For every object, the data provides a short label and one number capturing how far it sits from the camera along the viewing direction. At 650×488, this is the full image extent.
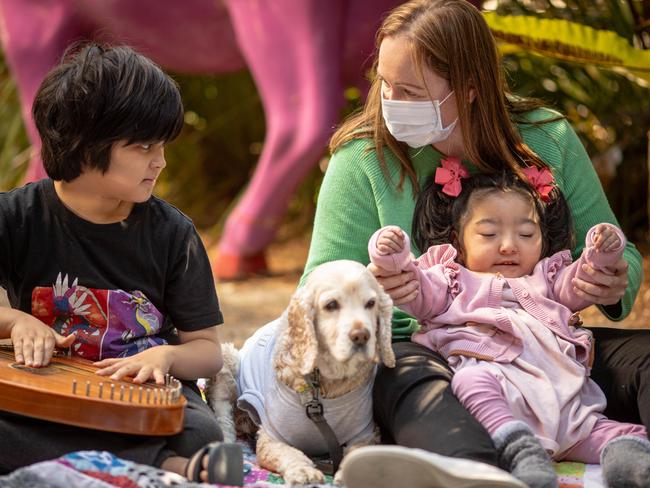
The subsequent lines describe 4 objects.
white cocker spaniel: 4.91
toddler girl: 5.12
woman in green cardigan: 5.72
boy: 5.30
